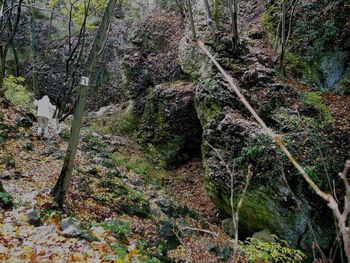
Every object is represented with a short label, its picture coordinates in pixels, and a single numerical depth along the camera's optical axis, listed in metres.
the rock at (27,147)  8.80
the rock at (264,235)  6.94
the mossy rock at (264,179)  6.64
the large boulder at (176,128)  11.64
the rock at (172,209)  8.17
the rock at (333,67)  8.89
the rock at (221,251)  6.70
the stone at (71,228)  4.27
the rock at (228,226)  7.86
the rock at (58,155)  8.89
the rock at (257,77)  8.61
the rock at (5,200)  4.91
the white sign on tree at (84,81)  5.71
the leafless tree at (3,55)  10.00
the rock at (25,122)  10.13
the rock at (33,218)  4.48
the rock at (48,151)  8.96
